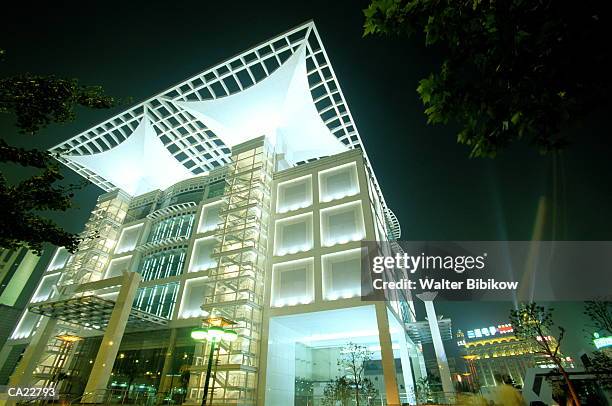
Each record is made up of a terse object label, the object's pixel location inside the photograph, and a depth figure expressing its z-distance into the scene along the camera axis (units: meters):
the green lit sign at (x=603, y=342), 43.57
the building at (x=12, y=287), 40.73
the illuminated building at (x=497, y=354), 82.12
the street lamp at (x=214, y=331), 10.80
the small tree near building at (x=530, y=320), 22.89
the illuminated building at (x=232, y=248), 21.23
